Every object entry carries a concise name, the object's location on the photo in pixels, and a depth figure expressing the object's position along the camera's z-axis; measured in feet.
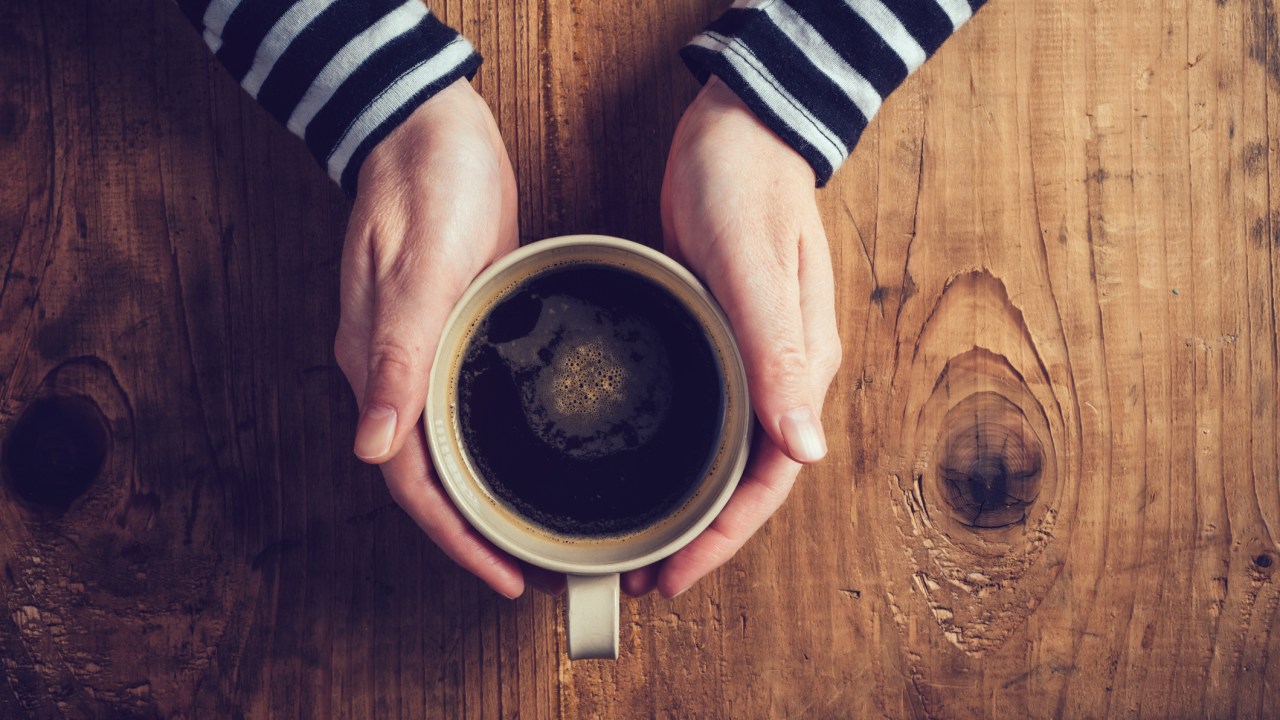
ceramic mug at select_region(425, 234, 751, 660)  1.70
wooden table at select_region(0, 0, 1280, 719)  2.30
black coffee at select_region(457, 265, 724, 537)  1.91
